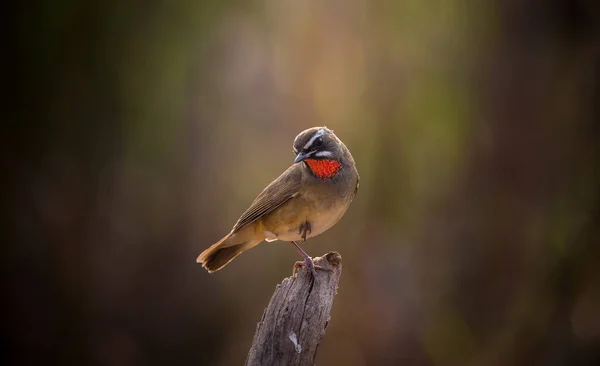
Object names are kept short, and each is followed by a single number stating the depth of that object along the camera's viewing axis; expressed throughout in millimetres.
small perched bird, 10164
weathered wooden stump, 8672
